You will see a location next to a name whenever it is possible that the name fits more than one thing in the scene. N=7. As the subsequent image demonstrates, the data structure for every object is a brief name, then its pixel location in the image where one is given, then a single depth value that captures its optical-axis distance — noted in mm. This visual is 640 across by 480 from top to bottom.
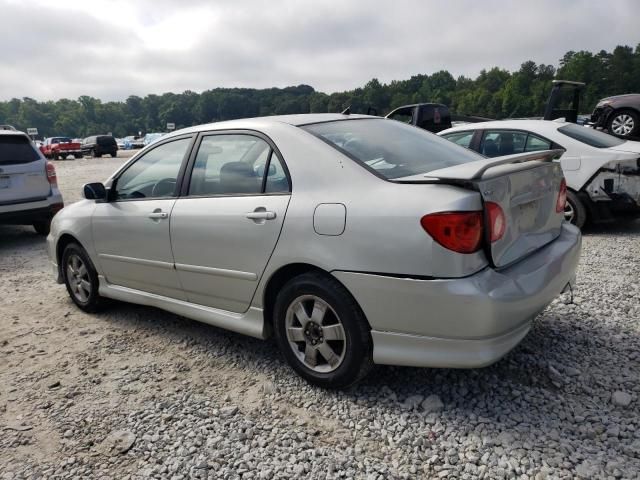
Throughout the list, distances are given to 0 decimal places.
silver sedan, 2279
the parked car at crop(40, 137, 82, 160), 37750
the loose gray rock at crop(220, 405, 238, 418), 2664
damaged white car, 5785
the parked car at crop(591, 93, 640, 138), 10438
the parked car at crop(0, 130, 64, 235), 7079
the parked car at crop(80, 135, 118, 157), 36844
